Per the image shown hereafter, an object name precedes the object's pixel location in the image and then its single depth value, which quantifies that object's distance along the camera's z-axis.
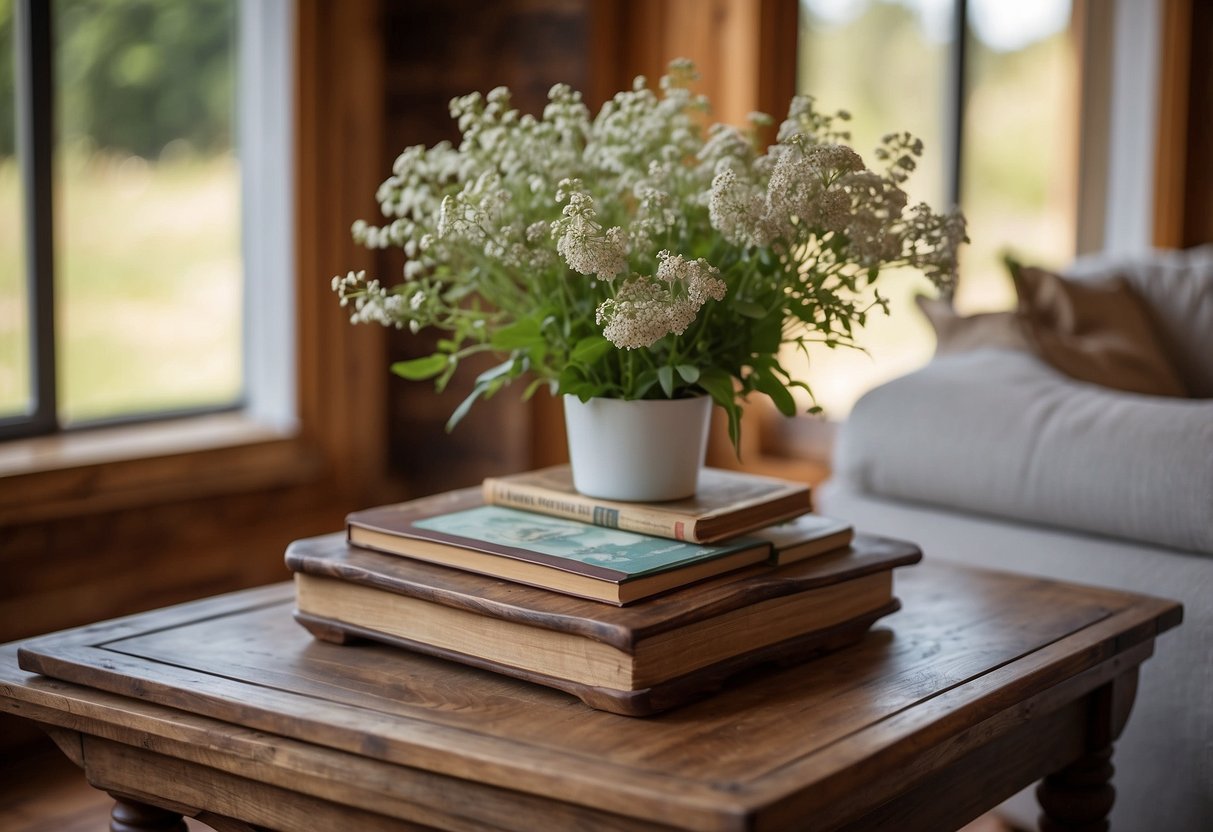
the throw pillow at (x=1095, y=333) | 2.00
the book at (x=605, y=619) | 1.08
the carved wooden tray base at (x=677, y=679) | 1.07
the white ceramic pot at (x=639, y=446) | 1.27
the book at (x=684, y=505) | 1.23
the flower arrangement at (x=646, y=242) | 1.17
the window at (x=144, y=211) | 2.35
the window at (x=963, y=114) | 3.32
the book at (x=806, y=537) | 1.27
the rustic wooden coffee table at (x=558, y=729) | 0.95
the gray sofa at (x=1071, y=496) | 1.61
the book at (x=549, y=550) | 1.13
